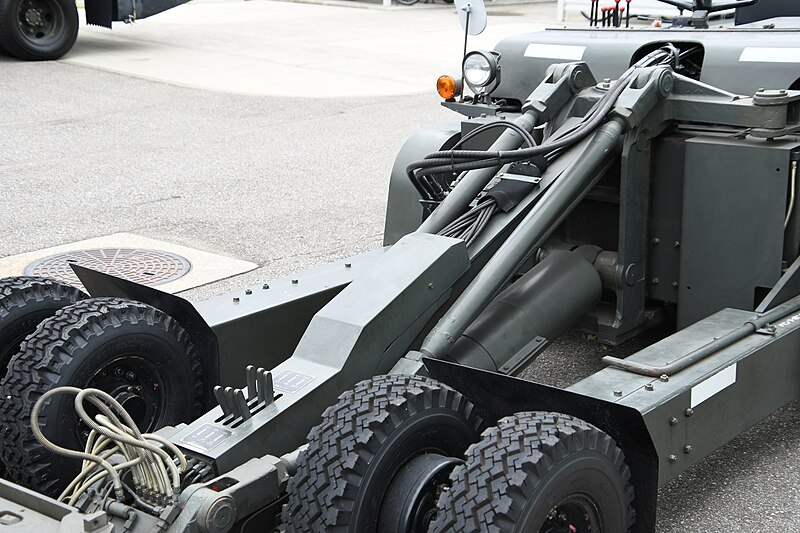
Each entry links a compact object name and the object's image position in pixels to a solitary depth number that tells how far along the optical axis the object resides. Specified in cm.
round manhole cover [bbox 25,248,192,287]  637
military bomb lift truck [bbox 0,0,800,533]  284
